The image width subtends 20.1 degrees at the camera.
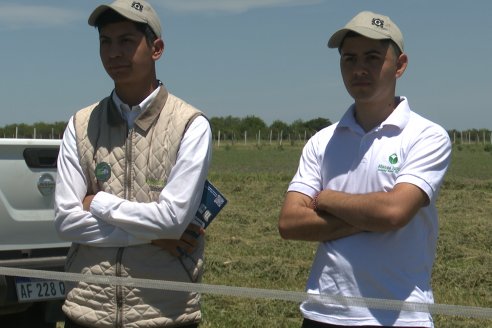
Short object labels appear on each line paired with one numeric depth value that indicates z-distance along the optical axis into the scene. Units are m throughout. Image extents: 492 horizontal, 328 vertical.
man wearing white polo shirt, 4.89
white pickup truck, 8.30
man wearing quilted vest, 5.44
